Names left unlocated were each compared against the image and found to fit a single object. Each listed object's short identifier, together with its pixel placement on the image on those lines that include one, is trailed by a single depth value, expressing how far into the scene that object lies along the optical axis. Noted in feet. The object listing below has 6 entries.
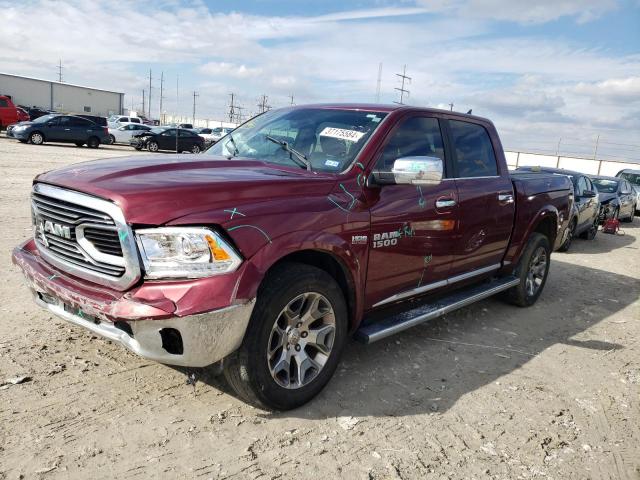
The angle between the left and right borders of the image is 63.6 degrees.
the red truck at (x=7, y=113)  84.94
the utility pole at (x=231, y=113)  281.80
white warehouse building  168.35
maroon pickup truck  8.58
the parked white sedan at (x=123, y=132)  96.92
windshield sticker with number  12.21
